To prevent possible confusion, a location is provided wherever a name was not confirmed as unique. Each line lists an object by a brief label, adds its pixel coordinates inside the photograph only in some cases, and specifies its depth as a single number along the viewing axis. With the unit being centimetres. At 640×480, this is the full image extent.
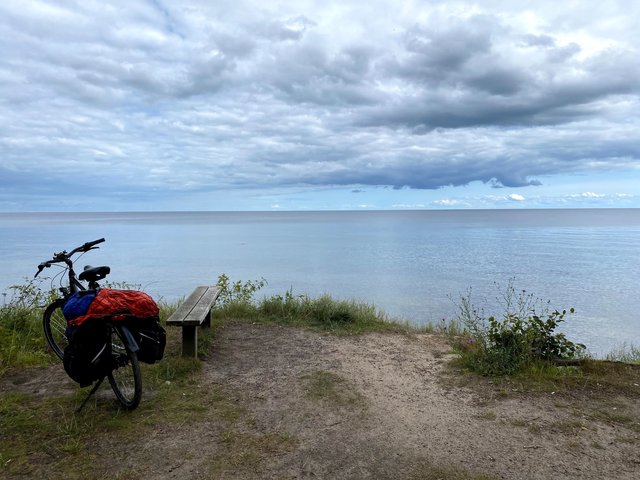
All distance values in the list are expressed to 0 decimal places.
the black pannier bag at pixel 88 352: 384
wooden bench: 523
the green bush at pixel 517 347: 525
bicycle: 397
